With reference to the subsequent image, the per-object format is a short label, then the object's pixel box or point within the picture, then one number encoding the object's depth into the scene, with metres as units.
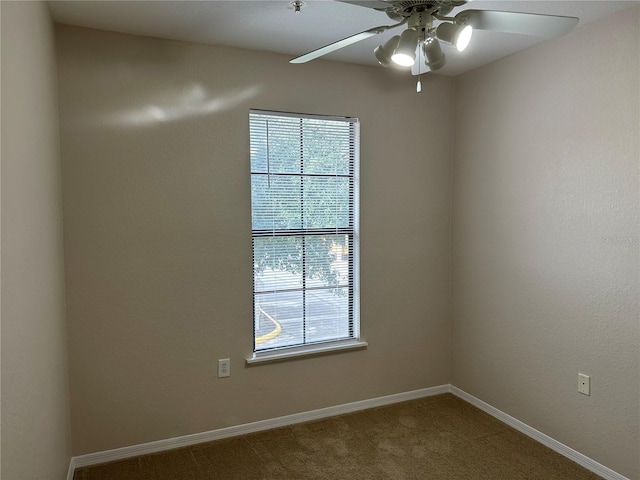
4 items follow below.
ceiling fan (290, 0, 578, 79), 1.57
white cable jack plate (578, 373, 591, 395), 2.53
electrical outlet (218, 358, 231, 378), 2.85
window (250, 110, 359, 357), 2.93
